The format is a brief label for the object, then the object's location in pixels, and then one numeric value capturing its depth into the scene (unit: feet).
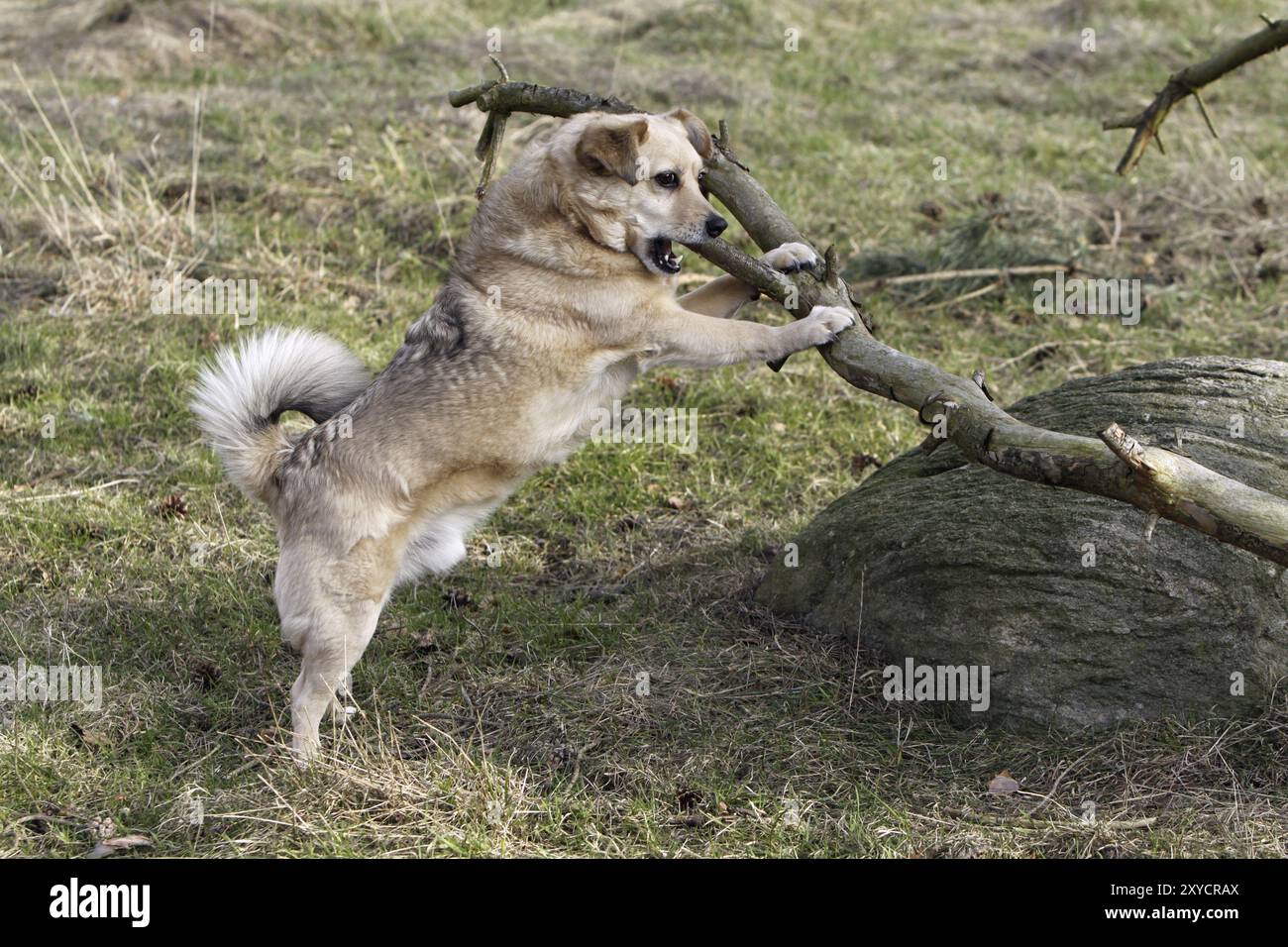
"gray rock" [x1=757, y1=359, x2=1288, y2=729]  14.80
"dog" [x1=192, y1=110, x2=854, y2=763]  15.38
